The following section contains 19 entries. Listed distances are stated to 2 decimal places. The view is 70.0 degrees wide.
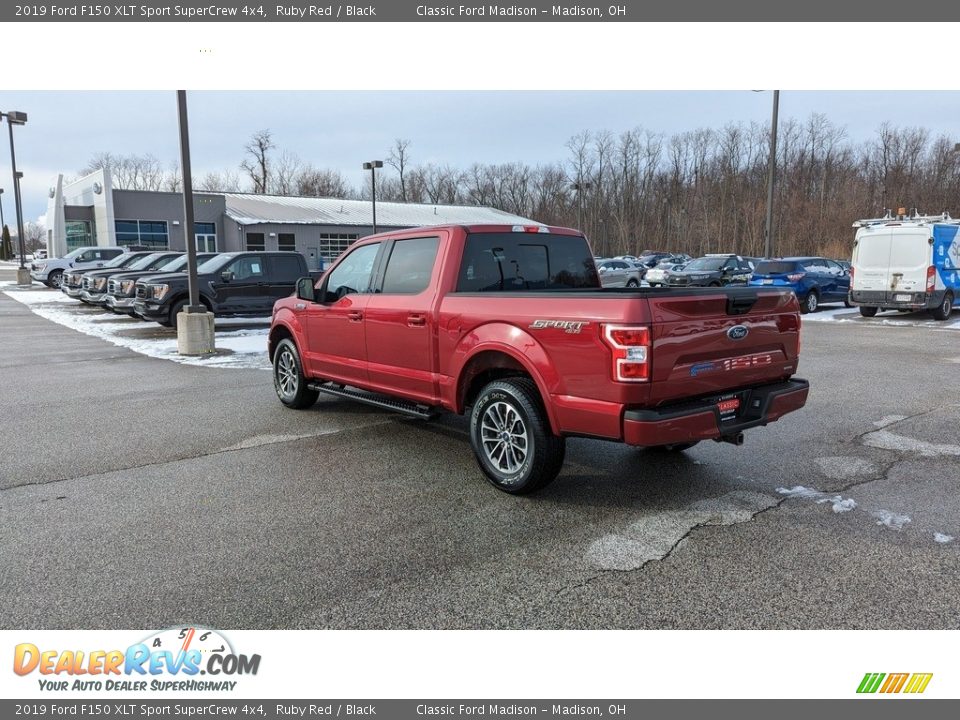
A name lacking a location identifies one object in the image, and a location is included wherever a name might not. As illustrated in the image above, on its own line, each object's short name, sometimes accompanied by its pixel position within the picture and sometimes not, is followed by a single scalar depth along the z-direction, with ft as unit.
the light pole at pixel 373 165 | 138.72
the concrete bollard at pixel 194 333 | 39.96
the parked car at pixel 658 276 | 94.26
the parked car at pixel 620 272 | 113.29
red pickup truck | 13.98
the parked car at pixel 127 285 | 56.34
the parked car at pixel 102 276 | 65.51
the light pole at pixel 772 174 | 72.38
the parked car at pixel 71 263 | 93.76
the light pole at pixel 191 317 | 39.29
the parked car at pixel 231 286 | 50.70
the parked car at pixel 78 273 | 77.30
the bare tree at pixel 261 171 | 288.71
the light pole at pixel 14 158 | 119.85
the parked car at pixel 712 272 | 80.38
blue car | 66.59
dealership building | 145.59
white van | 54.13
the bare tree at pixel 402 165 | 311.06
